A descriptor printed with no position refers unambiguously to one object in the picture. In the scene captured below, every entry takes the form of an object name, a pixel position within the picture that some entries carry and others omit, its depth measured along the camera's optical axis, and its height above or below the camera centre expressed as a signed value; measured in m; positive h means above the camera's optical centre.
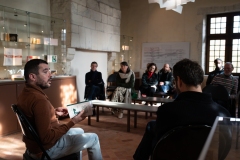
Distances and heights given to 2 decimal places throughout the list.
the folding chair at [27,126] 1.69 -0.42
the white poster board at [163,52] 8.17 +0.49
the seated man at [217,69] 5.93 -0.06
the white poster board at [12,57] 4.59 +0.17
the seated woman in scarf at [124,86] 5.55 -0.45
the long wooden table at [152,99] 4.88 -0.67
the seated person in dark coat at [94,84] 5.80 -0.43
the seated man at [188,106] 1.44 -0.24
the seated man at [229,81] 4.79 -0.28
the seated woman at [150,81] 6.18 -0.37
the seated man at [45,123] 1.70 -0.42
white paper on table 2.04 -0.36
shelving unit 4.63 +0.67
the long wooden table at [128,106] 4.06 -0.70
